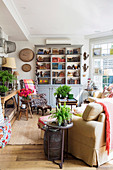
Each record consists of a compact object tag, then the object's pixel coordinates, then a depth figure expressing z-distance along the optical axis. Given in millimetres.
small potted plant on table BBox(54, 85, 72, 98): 4680
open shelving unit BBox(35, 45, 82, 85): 6910
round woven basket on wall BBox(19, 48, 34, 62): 7020
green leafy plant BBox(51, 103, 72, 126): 2391
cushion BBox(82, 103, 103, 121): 2494
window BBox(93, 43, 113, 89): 6704
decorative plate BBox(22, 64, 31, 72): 7059
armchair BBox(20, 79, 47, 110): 5527
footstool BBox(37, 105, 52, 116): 5200
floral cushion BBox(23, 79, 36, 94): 6123
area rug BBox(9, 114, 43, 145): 3375
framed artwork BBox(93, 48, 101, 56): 6961
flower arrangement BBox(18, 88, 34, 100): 4927
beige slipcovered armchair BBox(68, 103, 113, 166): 2406
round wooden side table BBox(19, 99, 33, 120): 4845
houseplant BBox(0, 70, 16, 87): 4032
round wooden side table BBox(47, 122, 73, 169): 2369
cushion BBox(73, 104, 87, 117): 3048
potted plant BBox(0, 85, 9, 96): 3854
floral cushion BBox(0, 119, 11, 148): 3035
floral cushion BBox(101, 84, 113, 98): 5302
